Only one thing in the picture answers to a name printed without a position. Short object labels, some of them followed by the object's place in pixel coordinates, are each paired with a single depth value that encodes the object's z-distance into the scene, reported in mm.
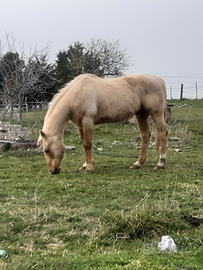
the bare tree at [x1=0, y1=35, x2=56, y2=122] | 16750
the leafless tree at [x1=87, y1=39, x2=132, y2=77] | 26906
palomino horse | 5820
